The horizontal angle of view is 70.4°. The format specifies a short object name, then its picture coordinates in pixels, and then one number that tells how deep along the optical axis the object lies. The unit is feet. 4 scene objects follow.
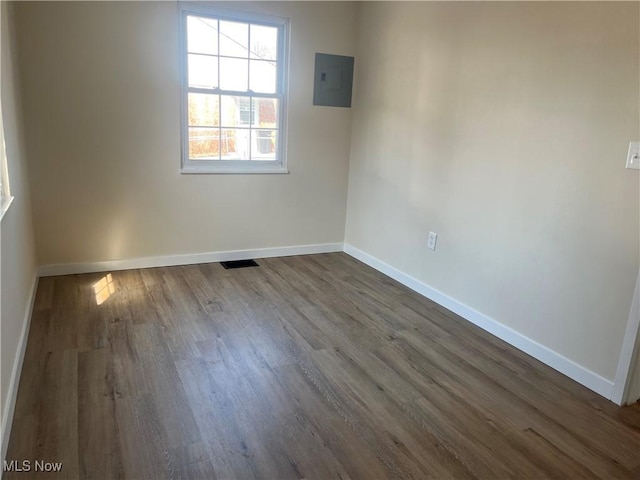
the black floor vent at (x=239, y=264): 12.76
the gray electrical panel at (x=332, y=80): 13.04
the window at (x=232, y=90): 11.80
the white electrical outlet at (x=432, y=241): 10.80
